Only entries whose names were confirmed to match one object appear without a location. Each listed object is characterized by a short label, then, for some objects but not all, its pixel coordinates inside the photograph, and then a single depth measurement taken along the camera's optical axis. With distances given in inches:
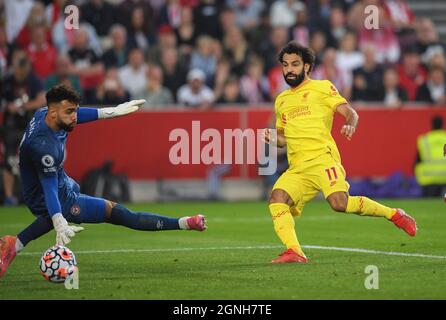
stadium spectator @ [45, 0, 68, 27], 879.7
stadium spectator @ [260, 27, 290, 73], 902.4
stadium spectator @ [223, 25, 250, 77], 899.4
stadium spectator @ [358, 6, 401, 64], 927.0
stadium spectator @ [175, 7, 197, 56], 903.7
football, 394.0
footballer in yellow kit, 446.3
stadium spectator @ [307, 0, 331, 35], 930.7
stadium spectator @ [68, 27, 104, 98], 852.0
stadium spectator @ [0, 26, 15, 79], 835.3
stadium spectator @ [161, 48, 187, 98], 876.0
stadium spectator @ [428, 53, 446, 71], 904.9
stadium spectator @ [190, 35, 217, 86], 888.9
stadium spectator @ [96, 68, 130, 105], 831.7
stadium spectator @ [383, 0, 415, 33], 948.7
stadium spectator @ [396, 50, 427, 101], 898.7
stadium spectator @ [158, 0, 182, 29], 912.3
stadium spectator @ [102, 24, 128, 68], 876.6
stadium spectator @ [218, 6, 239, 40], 910.4
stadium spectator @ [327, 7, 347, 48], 930.1
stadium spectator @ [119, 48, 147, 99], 863.7
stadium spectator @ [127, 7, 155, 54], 894.4
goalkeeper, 406.0
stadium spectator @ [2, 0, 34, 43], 876.0
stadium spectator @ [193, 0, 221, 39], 911.7
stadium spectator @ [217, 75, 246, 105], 863.7
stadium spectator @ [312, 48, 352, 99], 874.6
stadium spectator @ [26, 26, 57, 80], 856.9
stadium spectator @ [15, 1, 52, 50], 864.3
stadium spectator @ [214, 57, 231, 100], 874.1
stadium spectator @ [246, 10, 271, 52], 918.4
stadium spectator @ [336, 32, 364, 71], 909.2
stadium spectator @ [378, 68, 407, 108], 885.8
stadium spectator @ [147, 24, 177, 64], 882.1
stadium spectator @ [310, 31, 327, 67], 903.7
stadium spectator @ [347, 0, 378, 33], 931.5
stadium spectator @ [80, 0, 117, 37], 899.4
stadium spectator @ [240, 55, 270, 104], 881.5
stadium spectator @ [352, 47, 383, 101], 889.5
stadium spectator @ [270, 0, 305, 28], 936.9
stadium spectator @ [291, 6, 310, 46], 916.0
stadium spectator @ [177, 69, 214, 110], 848.3
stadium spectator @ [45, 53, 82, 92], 820.6
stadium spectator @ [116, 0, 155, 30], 901.8
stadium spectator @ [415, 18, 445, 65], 946.7
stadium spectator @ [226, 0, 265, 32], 940.6
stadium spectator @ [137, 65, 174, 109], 853.8
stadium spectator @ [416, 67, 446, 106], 885.2
